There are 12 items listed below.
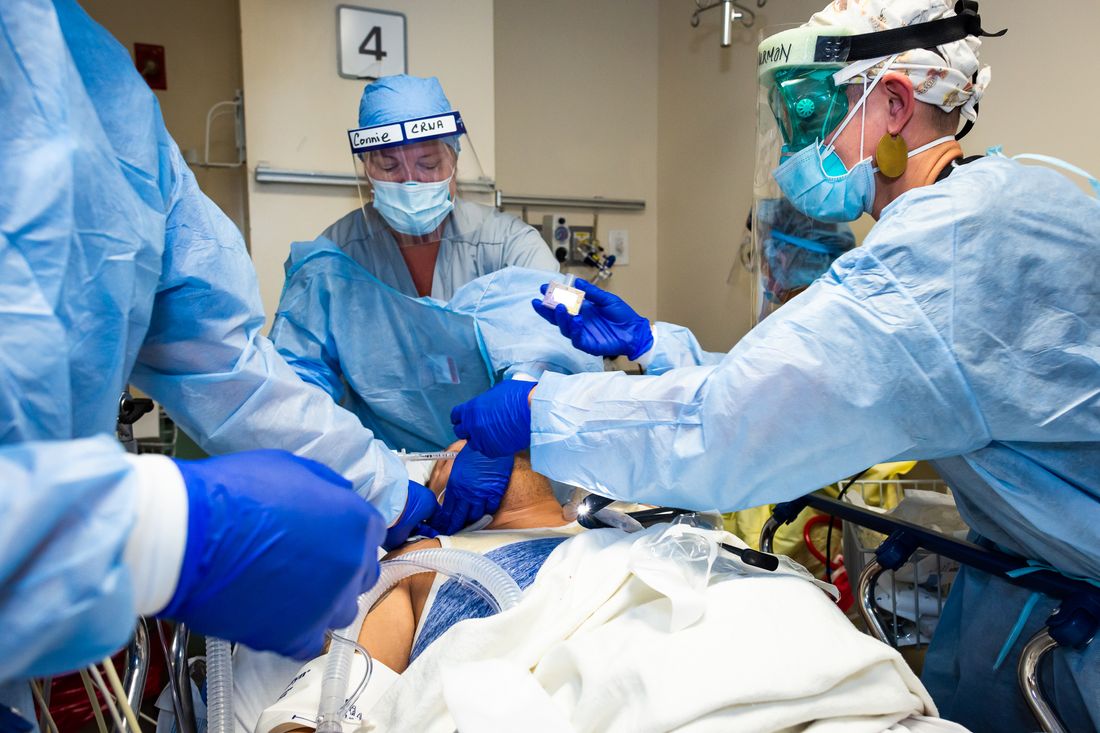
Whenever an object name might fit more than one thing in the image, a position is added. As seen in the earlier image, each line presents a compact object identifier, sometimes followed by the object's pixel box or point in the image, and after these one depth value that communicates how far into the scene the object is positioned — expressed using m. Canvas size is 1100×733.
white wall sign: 2.40
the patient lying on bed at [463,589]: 1.19
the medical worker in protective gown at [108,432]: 0.50
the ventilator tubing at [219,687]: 0.97
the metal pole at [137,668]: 0.97
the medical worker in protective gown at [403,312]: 1.87
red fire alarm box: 2.77
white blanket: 0.75
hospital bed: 0.93
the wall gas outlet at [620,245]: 3.46
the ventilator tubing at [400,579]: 0.92
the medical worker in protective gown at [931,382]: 0.92
